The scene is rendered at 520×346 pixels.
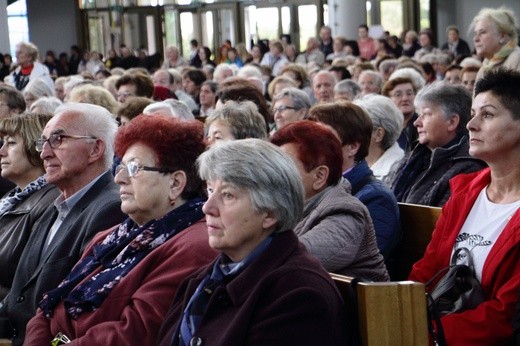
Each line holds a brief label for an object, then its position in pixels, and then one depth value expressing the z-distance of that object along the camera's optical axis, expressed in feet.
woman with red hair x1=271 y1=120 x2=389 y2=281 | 18.17
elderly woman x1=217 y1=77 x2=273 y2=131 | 32.84
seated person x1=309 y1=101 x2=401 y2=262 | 20.99
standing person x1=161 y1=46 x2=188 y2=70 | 102.74
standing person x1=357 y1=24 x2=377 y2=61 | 99.64
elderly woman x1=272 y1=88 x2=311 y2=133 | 35.28
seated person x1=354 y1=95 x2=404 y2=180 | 29.46
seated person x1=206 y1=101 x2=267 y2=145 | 25.70
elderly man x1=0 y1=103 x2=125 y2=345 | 20.66
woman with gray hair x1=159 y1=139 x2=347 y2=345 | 13.79
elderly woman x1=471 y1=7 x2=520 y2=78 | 36.39
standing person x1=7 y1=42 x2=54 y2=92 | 67.12
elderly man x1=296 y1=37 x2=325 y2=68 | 98.64
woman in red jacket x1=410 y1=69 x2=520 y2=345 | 16.65
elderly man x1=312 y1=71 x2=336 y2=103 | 49.38
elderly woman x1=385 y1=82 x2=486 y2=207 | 25.01
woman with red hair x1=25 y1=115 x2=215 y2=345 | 16.67
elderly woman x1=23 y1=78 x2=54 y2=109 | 50.60
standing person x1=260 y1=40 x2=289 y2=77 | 98.67
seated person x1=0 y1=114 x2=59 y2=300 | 23.29
